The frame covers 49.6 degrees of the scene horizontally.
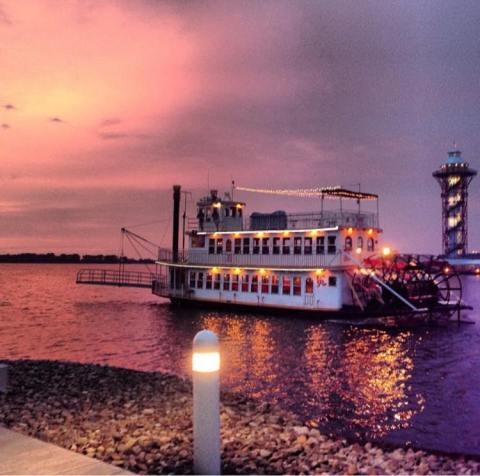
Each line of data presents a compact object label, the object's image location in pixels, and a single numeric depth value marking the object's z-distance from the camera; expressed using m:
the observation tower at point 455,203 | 156.50
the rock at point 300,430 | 8.26
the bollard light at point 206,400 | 5.03
